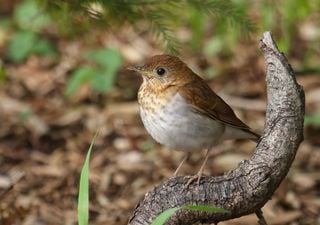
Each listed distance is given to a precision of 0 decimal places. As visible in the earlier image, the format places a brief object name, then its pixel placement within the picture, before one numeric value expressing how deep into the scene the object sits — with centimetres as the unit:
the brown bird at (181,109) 825
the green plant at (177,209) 675
